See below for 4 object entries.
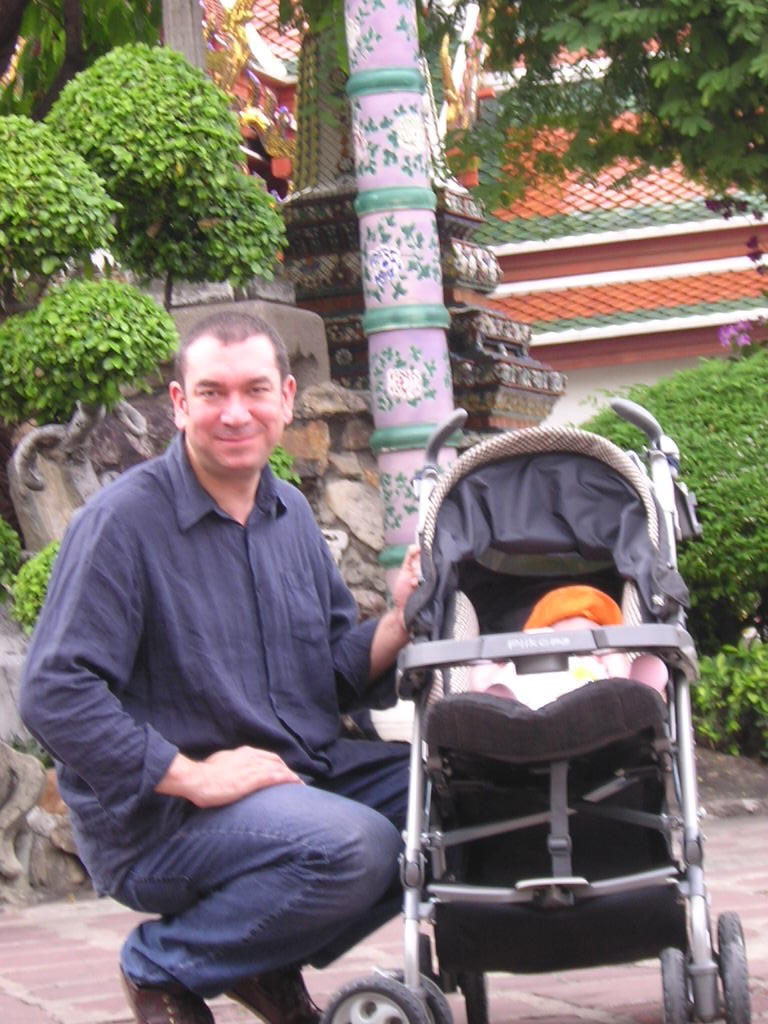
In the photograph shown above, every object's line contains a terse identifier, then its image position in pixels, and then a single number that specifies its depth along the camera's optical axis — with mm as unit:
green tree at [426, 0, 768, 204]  7273
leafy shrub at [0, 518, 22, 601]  6504
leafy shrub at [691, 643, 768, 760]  7492
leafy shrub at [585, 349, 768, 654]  7547
